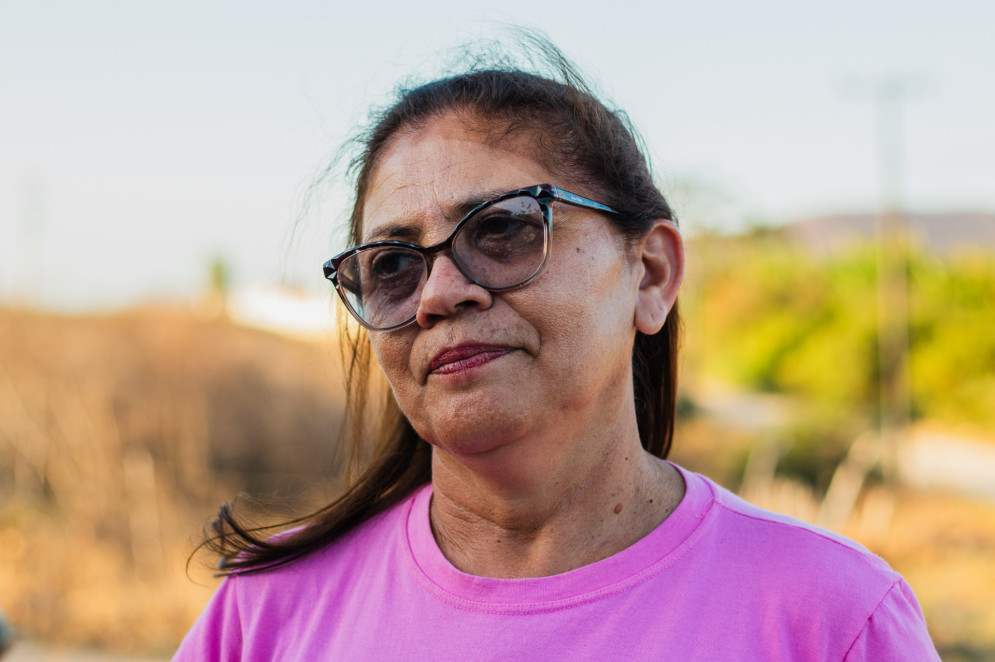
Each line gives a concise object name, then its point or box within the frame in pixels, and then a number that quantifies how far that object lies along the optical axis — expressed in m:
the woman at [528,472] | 0.80
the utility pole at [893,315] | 16.50
